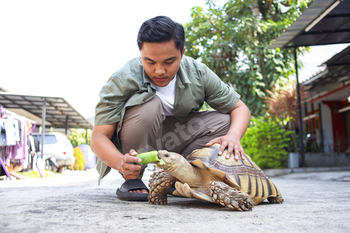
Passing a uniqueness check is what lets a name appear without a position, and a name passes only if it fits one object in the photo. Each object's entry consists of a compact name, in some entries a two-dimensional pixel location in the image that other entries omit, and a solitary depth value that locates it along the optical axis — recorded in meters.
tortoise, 1.62
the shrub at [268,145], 6.71
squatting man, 1.80
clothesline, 5.04
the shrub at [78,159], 10.90
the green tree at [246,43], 9.06
